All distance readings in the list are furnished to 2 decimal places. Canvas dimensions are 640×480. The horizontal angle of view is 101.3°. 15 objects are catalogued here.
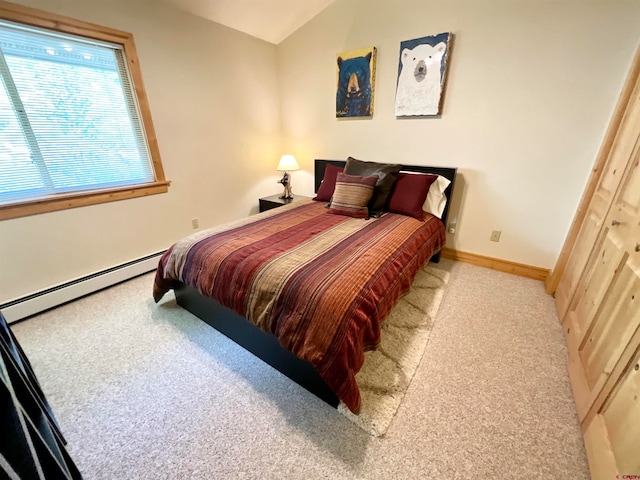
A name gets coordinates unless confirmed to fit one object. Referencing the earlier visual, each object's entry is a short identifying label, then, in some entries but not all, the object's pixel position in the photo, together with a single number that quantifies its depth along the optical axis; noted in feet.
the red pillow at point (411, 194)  7.57
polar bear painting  7.51
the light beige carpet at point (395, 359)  4.18
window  5.70
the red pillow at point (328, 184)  9.11
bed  3.83
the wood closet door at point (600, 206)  5.07
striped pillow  7.51
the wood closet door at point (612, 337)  3.23
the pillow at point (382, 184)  7.80
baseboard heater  6.18
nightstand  10.46
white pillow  8.00
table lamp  10.57
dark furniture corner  1.56
